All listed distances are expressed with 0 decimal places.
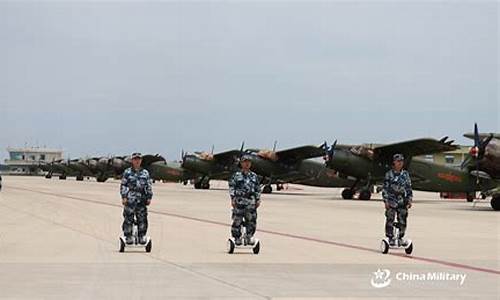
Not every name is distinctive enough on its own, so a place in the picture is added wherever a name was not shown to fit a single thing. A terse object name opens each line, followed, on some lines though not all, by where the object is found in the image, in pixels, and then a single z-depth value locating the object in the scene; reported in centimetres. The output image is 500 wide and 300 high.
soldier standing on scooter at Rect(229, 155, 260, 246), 1432
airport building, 17888
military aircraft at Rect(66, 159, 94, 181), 10681
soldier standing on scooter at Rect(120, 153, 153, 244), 1434
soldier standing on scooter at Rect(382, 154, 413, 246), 1479
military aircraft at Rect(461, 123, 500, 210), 3189
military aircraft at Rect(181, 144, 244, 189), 6378
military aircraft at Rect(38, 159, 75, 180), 11775
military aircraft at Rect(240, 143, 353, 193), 5503
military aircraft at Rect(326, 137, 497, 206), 4359
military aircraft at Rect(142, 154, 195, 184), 7450
